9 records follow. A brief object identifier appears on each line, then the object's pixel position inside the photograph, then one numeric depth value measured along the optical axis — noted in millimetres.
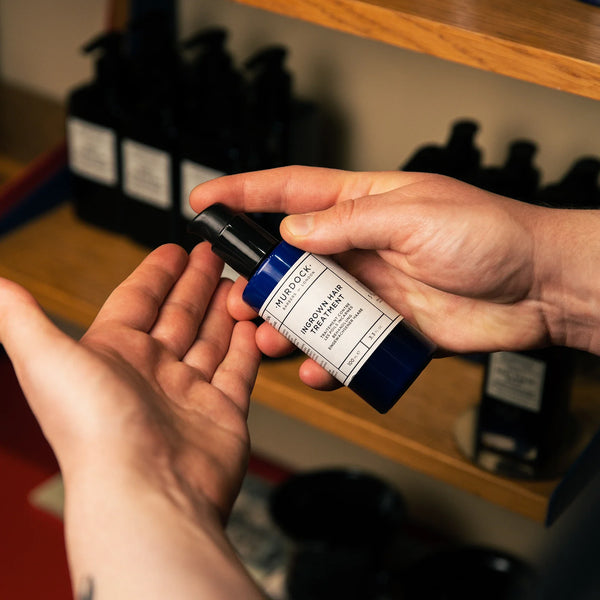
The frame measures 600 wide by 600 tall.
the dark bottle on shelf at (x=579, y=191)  743
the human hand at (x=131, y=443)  468
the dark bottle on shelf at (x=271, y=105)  857
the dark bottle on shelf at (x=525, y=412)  732
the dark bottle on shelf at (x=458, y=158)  785
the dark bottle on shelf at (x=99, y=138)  932
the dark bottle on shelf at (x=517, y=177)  766
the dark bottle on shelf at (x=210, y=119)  849
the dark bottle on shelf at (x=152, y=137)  897
